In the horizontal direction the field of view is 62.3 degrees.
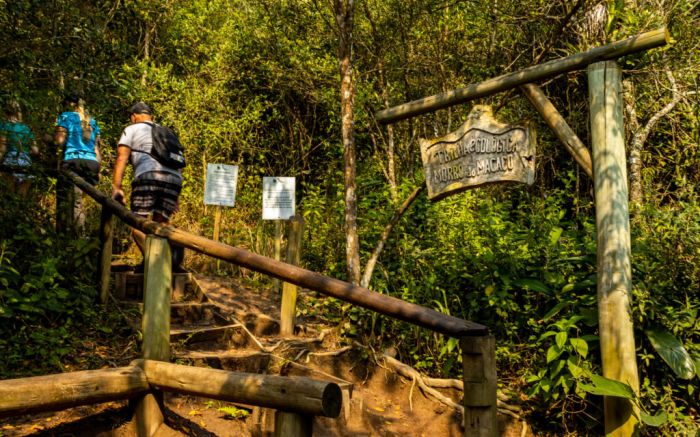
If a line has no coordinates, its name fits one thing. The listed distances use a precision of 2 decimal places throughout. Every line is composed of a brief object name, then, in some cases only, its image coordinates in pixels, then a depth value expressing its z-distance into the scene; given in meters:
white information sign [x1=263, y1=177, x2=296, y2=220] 7.62
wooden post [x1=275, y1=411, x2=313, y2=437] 2.77
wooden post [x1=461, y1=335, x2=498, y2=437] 2.44
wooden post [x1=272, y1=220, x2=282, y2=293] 7.76
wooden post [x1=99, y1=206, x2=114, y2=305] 5.48
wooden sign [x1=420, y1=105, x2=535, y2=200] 4.14
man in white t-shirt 5.53
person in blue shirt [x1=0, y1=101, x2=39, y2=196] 4.22
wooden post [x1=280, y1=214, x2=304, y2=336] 6.12
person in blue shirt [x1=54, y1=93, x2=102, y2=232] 5.20
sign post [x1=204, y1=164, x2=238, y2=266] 8.17
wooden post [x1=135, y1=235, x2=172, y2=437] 3.58
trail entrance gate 3.85
